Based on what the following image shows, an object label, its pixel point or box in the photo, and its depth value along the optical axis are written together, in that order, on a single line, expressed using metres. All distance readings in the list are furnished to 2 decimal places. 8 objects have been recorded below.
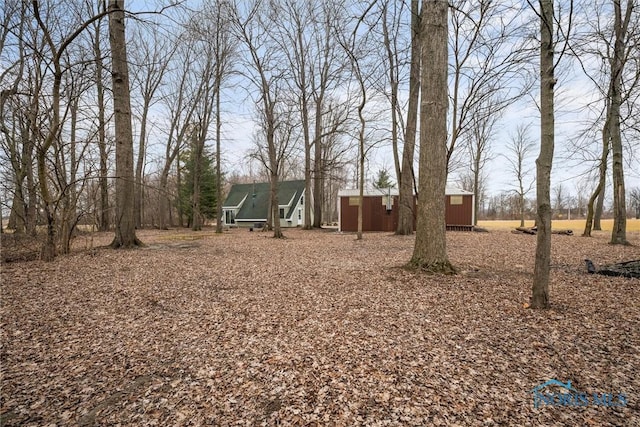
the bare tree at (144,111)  19.45
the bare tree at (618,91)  8.58
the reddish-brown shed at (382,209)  18.08
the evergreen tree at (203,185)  23.45
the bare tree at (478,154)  25.17
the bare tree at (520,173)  27.88
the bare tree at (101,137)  7.66
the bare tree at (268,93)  12.85
